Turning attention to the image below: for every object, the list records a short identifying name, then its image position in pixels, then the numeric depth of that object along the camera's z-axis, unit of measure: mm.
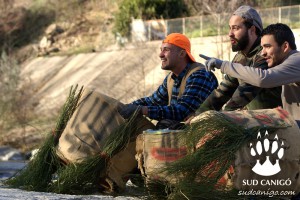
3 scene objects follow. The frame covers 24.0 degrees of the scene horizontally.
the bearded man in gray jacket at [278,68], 4715
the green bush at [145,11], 26875
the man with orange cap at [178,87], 5707
